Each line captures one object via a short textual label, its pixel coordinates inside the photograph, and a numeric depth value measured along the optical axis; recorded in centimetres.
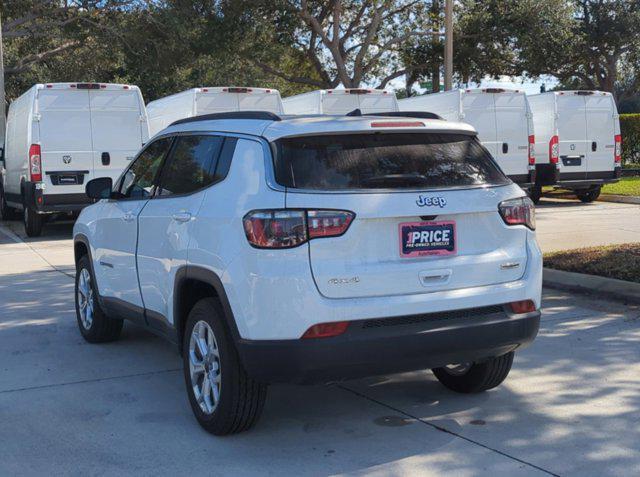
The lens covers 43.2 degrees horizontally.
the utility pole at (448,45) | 1858
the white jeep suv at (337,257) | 405
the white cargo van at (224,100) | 1584
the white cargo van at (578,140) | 1816
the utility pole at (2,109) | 2075
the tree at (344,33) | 2367
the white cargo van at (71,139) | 1395
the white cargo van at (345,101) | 1622
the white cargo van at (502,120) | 1706
